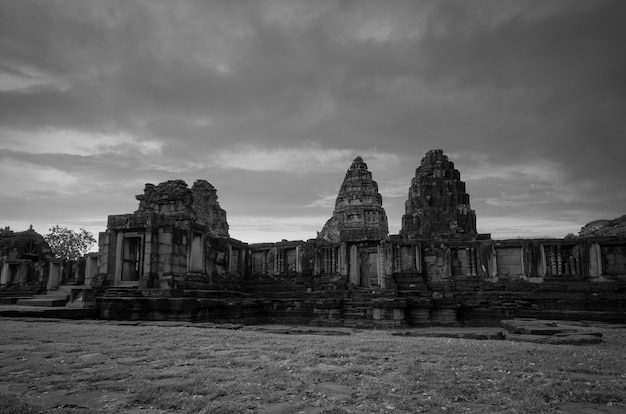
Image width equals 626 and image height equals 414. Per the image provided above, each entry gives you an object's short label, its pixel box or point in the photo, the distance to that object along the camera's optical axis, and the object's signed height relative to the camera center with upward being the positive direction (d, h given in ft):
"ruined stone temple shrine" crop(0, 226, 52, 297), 120.88 -1.81
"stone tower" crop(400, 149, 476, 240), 140.67 +19.75
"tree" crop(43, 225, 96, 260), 241.14 +14.38
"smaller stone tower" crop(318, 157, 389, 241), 184.65 +26.17
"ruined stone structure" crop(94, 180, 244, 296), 68.33 +2.11
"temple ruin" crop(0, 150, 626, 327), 66.49 -2.16
